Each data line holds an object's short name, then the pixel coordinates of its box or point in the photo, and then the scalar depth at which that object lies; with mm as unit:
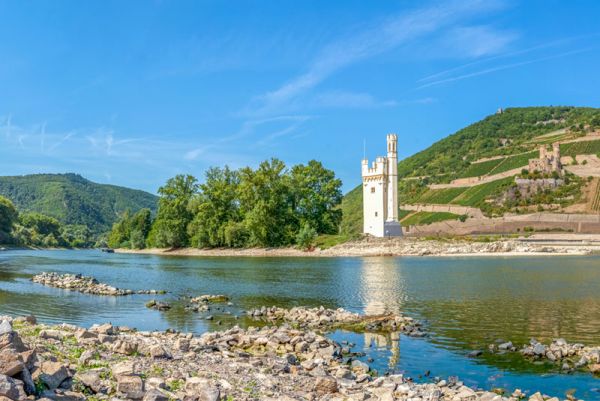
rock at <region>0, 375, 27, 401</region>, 7531
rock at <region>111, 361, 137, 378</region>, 10298
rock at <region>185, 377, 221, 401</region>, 9633
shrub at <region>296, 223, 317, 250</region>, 90562
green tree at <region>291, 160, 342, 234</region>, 97500
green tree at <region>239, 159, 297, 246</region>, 94000
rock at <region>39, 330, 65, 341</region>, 13630
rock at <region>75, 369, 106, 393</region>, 9602
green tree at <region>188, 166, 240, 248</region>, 99812
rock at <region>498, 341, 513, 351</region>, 18031
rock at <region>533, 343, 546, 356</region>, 17055
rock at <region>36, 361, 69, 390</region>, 8961
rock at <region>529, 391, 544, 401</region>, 12509
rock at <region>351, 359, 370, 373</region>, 15211
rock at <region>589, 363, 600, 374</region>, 15230
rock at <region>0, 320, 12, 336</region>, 9658
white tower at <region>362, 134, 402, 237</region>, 93312
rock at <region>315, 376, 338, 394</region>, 12000
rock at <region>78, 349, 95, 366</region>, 11398
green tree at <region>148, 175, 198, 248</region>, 106375
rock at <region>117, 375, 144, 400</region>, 9367
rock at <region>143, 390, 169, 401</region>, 9023
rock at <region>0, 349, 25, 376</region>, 8102
